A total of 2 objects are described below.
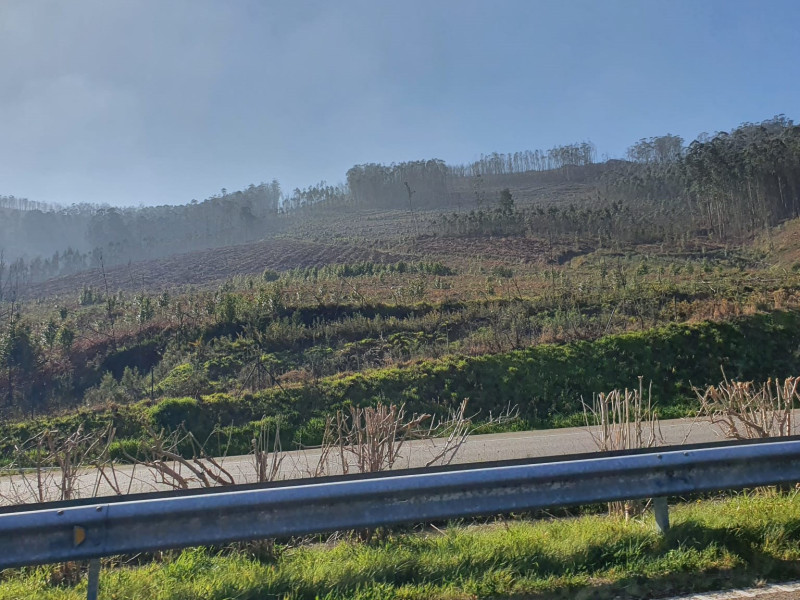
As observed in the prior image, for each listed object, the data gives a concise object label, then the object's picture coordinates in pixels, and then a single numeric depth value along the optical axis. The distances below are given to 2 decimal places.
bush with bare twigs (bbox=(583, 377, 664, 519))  5.71
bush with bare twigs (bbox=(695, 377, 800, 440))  5.86
